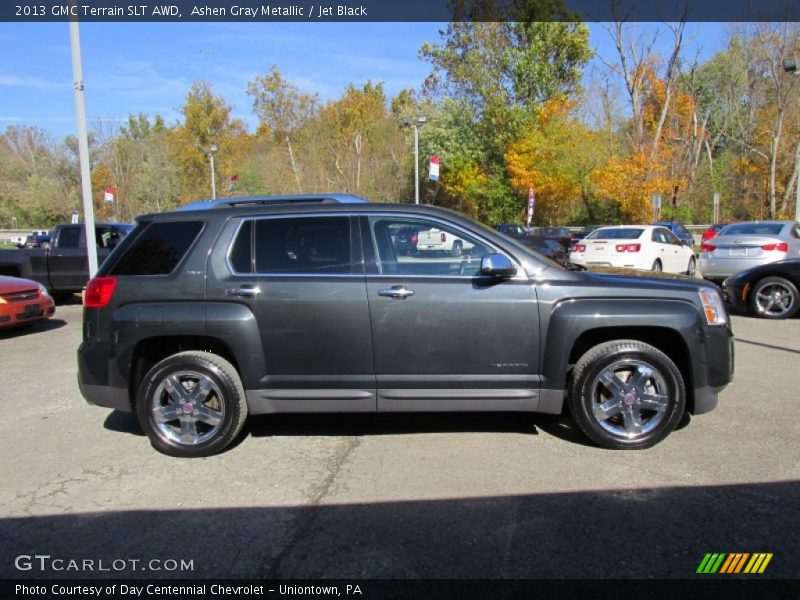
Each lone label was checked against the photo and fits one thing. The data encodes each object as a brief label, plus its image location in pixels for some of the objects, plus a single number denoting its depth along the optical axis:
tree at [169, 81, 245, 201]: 45.00
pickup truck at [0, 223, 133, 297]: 12.74
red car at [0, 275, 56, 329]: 8.79
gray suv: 4.12
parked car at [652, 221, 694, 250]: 26.20
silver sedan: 11.47
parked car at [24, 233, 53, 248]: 28.16
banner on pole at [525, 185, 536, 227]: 31.39
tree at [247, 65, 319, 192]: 43.94
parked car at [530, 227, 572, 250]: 25.75
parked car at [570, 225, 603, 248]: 31.66
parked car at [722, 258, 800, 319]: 9.44
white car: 13.91
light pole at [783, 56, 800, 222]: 16.38
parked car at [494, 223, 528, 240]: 25.05
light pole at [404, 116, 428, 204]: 24.28
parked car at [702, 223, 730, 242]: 22.69
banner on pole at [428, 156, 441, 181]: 22.83
